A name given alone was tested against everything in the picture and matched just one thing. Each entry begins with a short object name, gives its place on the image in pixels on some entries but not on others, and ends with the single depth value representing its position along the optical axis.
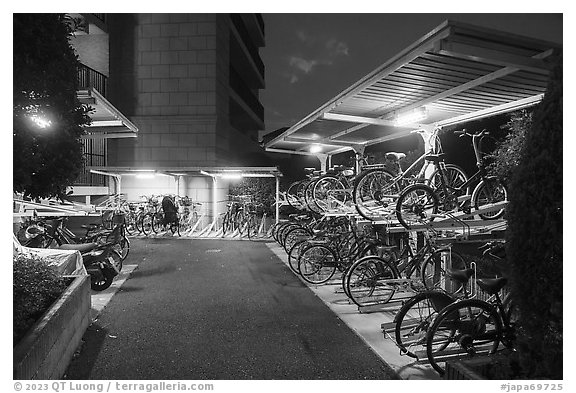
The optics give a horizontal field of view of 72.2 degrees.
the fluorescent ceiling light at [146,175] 15.52
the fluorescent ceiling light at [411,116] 6.39
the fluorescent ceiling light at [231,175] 14.69
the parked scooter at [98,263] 6.87
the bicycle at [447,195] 5.44
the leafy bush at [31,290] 3.33
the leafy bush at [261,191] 14.91
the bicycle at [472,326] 3.80
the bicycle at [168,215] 13.92
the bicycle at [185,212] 15.12
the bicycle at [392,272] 5.94
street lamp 3.21
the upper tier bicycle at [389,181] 5.88
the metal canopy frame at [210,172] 13.92
